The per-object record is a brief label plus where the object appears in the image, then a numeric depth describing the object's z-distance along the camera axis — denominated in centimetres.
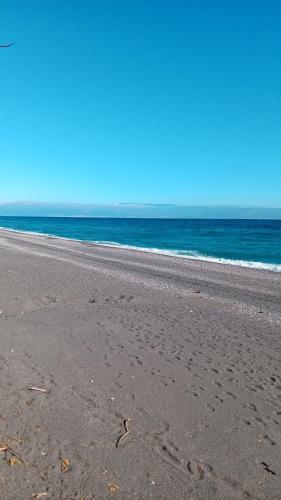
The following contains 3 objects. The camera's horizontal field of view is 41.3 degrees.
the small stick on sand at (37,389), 575
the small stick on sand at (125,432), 459
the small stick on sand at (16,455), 407
